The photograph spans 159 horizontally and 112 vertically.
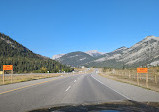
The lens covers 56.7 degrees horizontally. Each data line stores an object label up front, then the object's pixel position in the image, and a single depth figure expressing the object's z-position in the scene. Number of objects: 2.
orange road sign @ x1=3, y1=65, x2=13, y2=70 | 19.99
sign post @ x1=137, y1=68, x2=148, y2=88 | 16.36
